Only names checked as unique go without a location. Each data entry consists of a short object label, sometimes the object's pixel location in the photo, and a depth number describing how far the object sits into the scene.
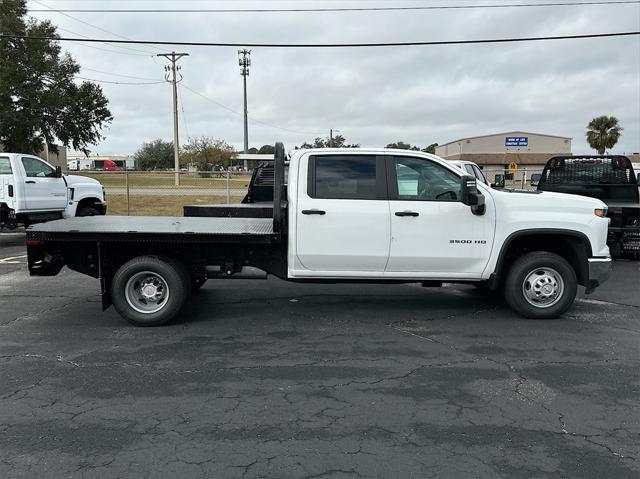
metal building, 81.25
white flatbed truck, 6.18
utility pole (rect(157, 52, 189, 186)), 37.78
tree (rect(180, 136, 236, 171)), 83.00
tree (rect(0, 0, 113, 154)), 35.06
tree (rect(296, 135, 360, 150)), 80.00
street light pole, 59.81
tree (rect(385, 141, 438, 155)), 100.90
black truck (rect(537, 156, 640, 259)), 10.24
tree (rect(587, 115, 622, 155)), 59.84
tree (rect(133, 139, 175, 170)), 110.68
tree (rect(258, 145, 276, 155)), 100.19
